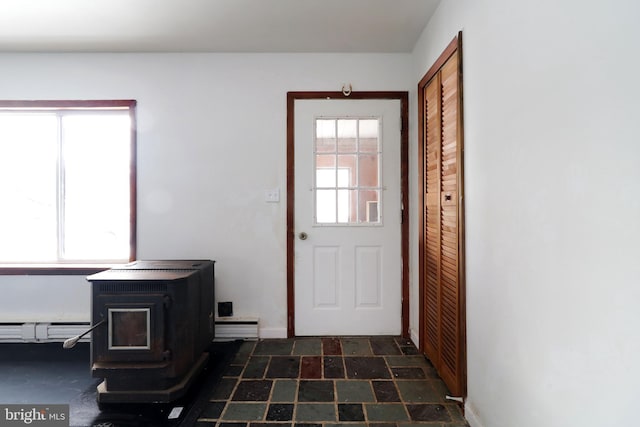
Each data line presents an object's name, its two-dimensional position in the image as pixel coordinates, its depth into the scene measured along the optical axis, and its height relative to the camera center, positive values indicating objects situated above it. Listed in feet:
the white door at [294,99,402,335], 9.74 -0.46
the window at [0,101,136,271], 9.94 +0.91
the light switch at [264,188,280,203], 9.73 +0.54
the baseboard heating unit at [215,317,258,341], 9.59 -3.23
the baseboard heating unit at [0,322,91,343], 9.41 -3.18
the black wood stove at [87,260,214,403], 6.66 -2.43
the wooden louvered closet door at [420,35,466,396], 6.32 -0.32
